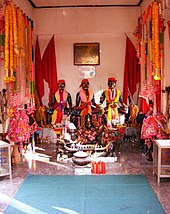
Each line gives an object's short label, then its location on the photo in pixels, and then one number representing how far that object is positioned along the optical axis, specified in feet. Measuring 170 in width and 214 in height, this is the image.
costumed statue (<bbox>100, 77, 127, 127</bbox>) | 28.19
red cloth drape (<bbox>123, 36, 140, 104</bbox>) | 31.30
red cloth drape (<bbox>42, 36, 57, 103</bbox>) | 31.63
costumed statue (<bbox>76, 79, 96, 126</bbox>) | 28.50
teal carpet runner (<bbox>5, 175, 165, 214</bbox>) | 14.76
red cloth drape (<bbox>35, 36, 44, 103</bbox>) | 31.55
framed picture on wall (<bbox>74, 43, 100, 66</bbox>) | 31.42
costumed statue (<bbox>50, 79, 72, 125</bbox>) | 29.22
